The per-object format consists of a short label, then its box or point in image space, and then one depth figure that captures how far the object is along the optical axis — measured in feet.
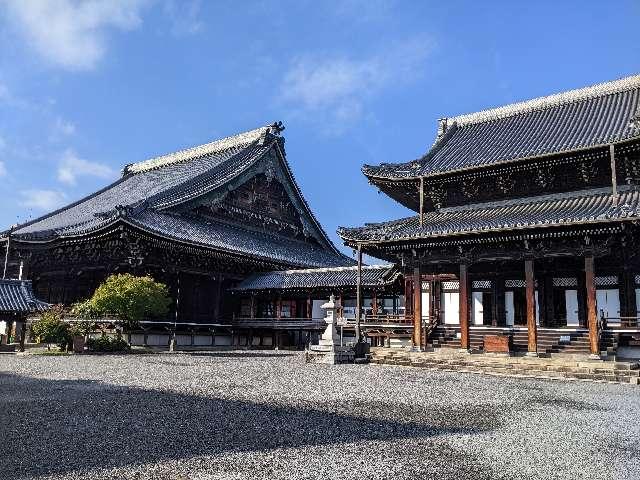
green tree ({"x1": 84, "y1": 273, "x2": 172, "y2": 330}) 74.54
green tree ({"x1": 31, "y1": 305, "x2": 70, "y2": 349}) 69.51
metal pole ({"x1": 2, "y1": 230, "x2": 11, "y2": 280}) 98.76
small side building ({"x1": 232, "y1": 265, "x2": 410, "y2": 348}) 91.20
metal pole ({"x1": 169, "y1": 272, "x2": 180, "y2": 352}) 83.92
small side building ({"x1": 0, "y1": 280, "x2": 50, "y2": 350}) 68.44
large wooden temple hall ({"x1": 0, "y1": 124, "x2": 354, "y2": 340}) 91.50
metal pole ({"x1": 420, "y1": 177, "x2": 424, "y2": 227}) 71.20
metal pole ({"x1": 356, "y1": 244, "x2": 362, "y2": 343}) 67.66
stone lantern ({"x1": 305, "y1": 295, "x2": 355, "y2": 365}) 61.87
